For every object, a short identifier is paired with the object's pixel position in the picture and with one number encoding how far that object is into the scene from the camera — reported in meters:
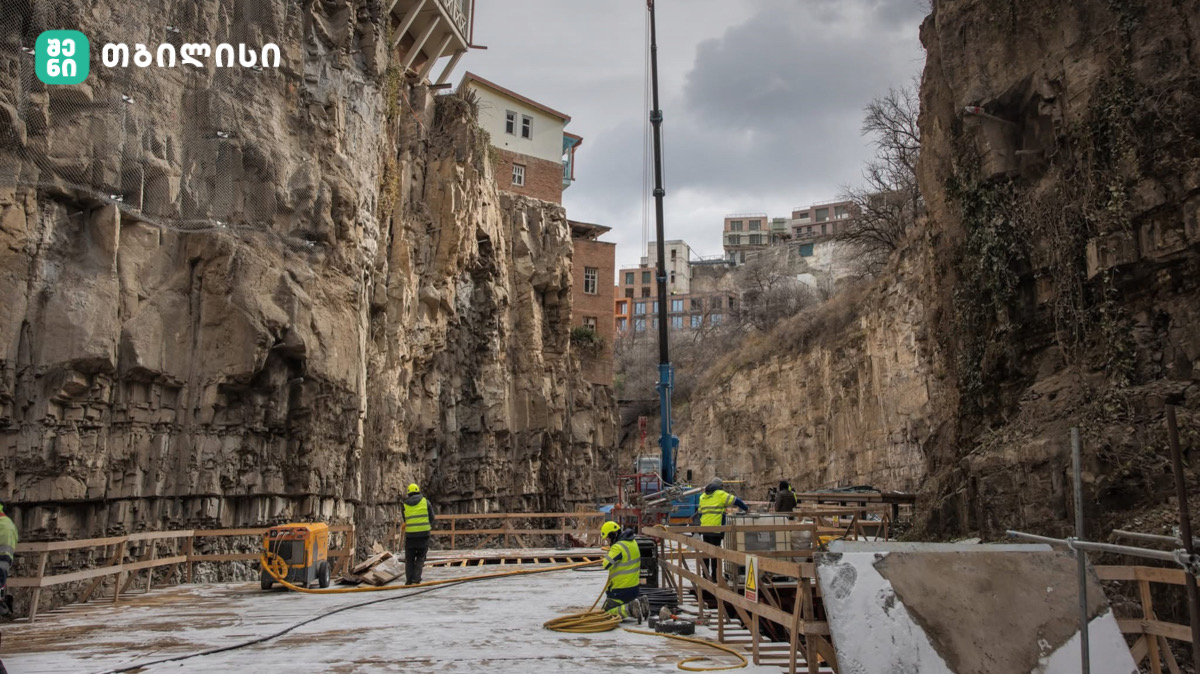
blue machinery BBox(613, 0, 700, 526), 21.92
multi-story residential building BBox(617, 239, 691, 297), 94.56
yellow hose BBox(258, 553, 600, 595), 14.23
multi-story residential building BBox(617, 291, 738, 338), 83.17
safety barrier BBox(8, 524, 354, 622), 11.47
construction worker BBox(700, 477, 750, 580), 12.92
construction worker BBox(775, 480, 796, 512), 18.08
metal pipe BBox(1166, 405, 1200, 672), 4.35
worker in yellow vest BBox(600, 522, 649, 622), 10.66
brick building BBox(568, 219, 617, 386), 45.47
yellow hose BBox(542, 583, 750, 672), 10.25
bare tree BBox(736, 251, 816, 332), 61.19
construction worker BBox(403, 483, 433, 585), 15.39
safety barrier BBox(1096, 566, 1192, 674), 6.49
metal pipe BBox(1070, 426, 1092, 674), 4.91
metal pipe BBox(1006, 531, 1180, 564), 4.79
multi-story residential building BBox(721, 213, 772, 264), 109.45
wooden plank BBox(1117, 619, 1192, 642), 6.29
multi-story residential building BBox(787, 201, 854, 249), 103.00
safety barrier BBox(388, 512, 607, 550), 24.83
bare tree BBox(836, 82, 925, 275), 39.06
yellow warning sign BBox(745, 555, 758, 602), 8.19
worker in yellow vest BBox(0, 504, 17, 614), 7.82
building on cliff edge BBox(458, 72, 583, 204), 43.19
